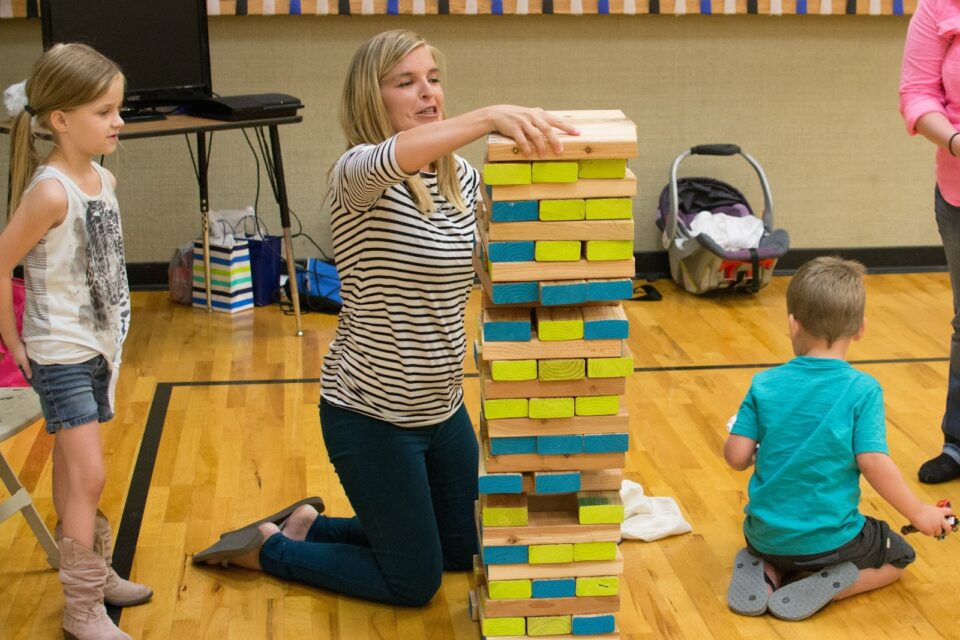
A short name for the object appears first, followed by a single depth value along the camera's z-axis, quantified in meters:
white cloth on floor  3.15
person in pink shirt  3.18
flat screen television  4.37
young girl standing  2.56
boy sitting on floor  2.68
